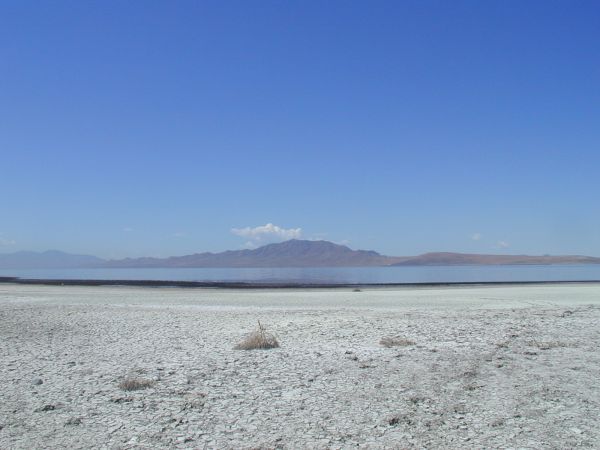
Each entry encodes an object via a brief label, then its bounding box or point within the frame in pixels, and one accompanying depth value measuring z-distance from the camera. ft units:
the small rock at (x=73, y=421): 24.11
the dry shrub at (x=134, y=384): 29.66
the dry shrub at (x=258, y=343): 42.52
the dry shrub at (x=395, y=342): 43.42
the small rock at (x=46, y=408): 25.98
